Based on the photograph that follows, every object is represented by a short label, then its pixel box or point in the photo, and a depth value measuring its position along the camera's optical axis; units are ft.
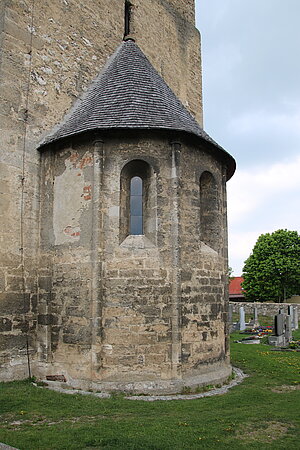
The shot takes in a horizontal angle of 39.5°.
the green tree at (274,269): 129.08
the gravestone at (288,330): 57.06
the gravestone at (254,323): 77.35
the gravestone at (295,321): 80.19
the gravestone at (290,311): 73.48
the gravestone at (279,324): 55.31
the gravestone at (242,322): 73.87
